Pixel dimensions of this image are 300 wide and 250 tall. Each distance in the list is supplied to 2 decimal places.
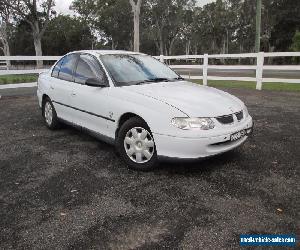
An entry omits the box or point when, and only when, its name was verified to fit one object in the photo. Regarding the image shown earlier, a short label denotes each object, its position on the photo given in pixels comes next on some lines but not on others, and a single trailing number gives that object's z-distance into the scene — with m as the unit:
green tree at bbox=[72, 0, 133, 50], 54.94
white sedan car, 4.21
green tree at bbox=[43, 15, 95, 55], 60.03
